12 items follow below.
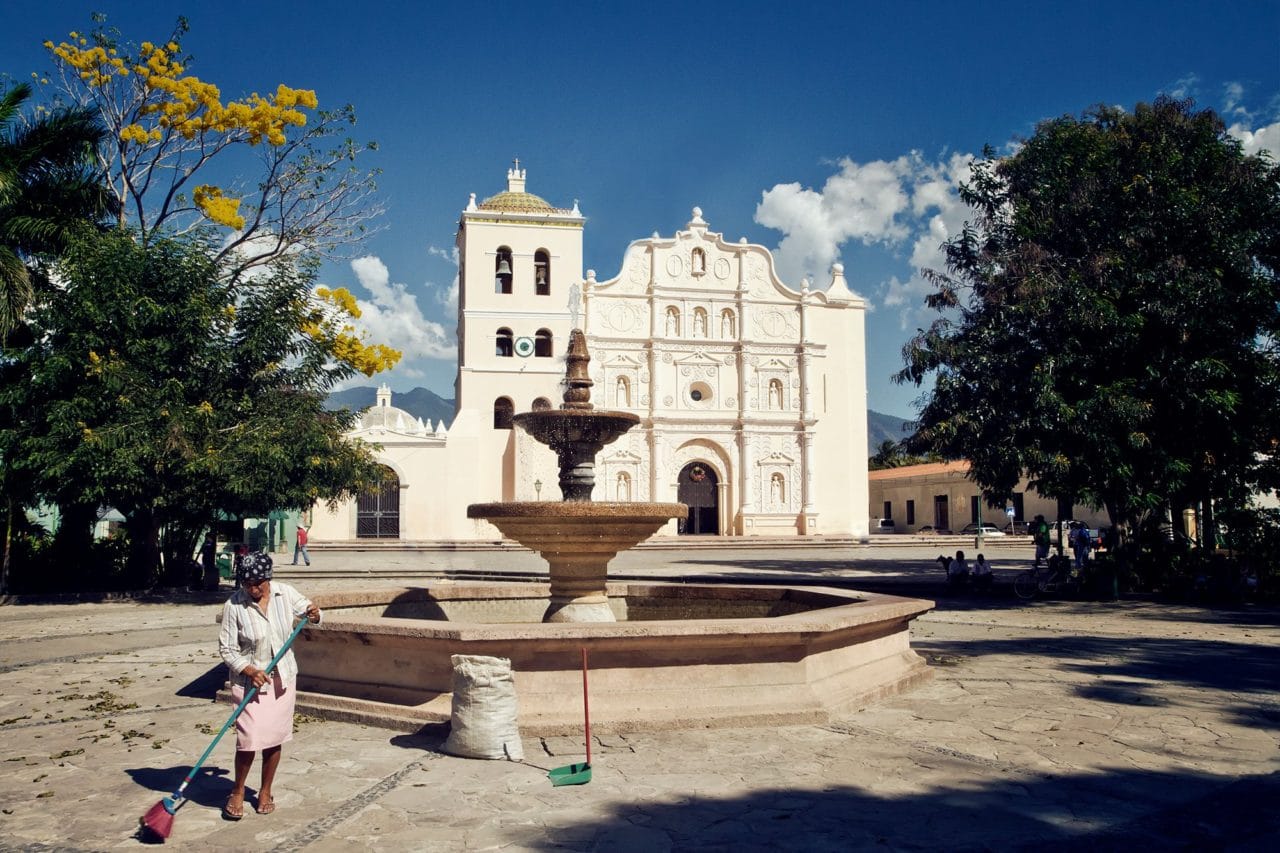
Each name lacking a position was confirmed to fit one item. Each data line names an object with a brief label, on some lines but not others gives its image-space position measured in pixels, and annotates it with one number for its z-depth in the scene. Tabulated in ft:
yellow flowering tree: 53.62
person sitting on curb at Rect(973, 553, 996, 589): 52.26
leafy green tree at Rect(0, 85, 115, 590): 43.55
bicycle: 49.37
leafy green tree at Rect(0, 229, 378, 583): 43.24
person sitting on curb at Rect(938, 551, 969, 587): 52.85
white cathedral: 107.14
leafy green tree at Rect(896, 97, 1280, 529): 46.68
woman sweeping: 13.60
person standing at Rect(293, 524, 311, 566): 74.95
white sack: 16.24
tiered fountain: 22.34
